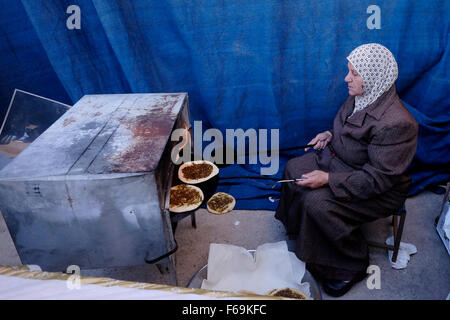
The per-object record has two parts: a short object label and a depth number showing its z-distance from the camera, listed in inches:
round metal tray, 88.4
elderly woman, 82.7
